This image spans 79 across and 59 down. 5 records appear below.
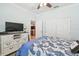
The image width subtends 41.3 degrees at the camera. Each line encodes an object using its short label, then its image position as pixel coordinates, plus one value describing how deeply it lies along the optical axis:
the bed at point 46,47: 1.27
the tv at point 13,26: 1.72
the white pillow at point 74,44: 1.35
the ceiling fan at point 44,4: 1.40
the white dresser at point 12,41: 1.67
